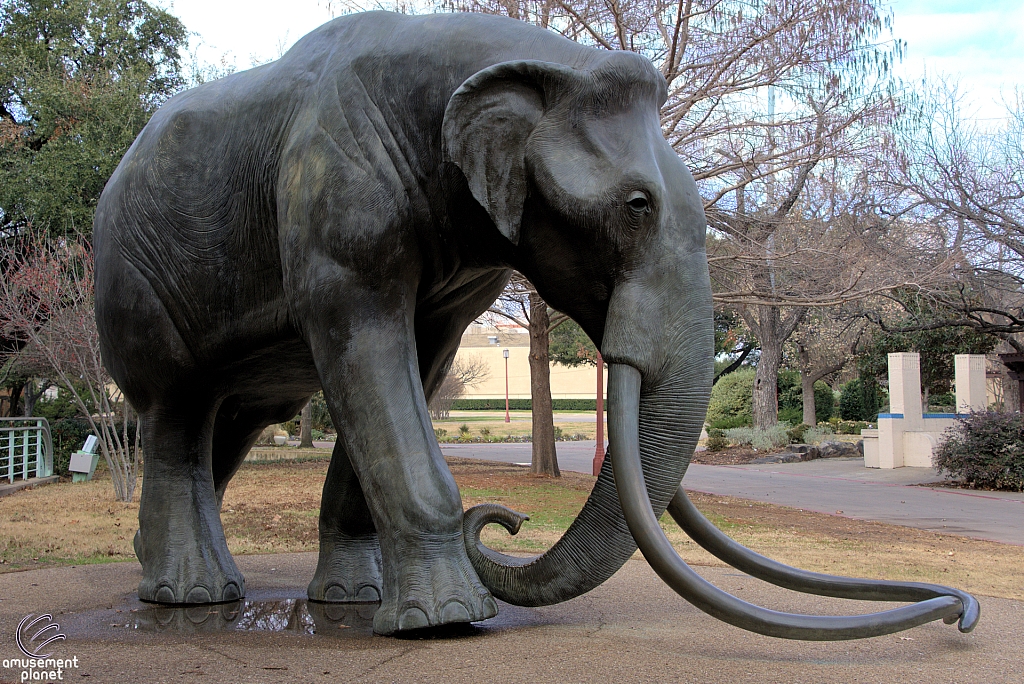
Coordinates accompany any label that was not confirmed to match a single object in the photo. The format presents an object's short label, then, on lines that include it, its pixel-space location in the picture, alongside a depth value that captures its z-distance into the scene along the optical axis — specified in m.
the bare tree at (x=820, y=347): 28.08
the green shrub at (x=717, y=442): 23.44
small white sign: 15.33
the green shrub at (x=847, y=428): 32.84
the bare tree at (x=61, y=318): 12.58
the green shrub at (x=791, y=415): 32.94
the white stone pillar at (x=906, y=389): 19.23
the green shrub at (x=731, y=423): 28.80
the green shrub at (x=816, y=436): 24.31
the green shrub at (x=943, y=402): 33.08
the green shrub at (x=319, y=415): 30.80
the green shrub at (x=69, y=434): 17.16
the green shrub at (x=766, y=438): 22.87
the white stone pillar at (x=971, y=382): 18.95
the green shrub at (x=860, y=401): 35.84
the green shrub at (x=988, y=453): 14.53
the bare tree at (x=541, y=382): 15.01
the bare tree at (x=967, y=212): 16.44
